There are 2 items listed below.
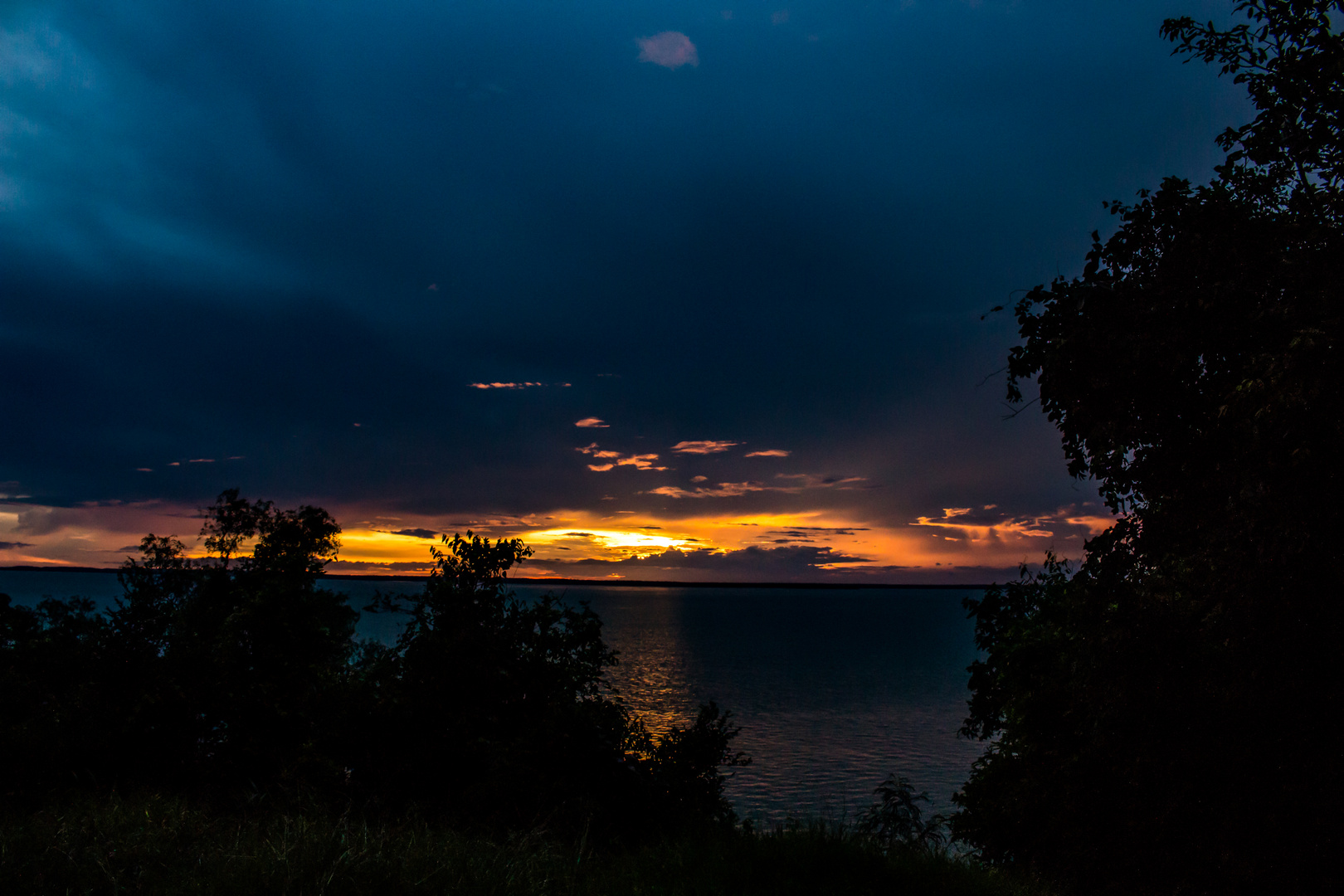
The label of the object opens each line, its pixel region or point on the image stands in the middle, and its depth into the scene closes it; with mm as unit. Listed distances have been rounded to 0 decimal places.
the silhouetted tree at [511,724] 13156
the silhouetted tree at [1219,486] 8711
